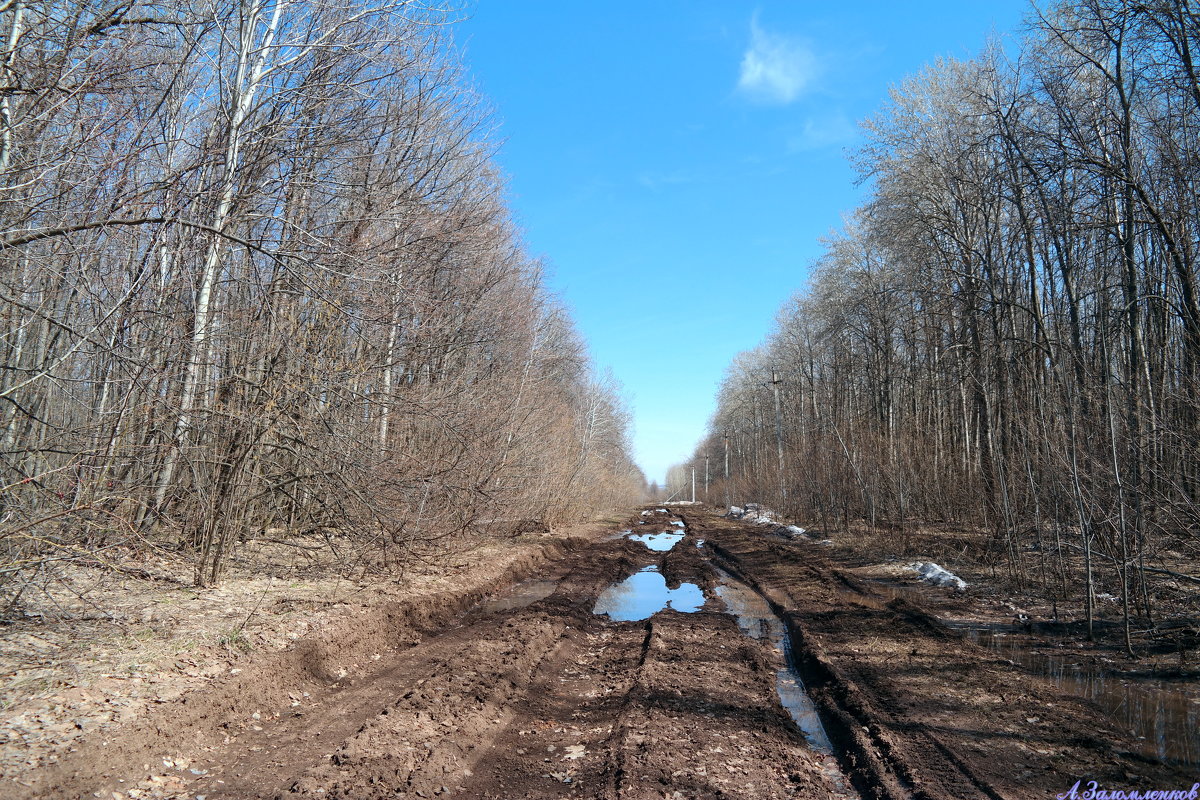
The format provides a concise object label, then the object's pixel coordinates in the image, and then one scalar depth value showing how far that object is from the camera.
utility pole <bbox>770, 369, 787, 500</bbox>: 30.56
